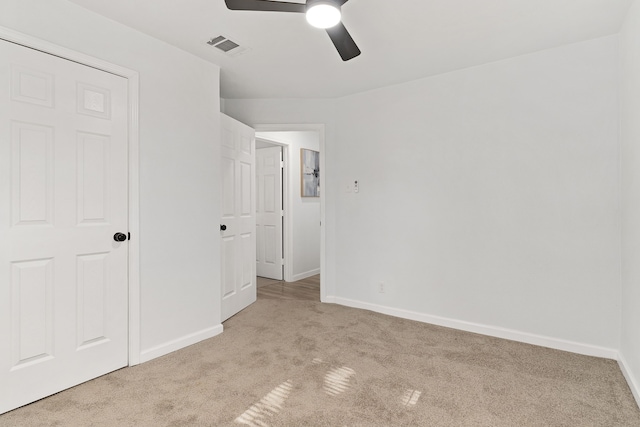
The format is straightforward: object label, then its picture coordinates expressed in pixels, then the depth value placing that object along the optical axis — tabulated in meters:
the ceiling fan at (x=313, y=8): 1.52
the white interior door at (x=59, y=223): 1.83
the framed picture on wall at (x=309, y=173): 5.16
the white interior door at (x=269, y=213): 5.00
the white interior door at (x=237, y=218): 3.29
